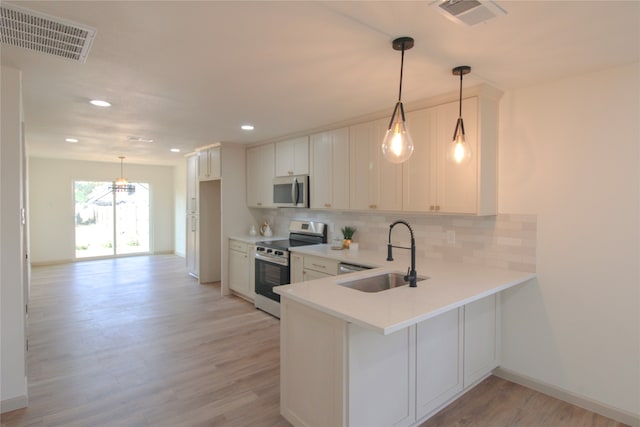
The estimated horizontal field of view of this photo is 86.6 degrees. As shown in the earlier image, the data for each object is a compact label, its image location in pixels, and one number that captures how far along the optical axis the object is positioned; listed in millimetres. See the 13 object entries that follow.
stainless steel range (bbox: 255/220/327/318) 4203
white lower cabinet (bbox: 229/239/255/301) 4907
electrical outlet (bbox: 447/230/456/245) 3195
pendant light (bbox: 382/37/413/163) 1942
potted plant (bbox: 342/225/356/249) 4008
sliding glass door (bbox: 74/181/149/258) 8289
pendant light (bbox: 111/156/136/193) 8164
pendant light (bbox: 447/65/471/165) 2404
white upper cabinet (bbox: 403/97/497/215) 2719
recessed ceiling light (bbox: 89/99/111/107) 3057
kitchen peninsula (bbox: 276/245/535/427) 1843
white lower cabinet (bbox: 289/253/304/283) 3907
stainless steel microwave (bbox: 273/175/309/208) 4414
